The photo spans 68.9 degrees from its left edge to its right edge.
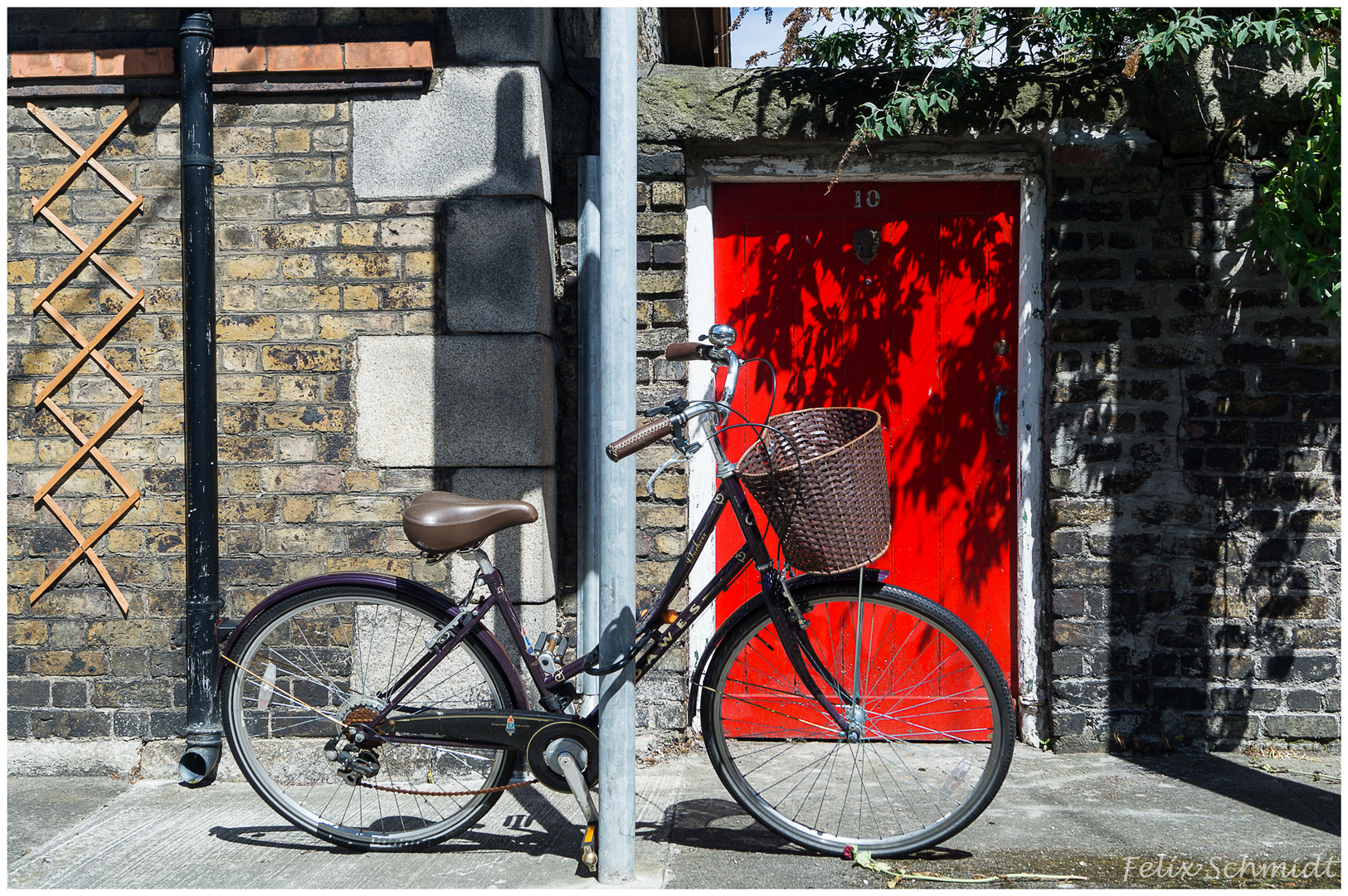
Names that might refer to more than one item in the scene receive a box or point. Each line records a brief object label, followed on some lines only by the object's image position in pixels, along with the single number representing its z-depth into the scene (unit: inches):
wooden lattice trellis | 142.1
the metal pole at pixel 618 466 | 102.5
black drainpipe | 136.9
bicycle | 105.7
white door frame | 149.7
